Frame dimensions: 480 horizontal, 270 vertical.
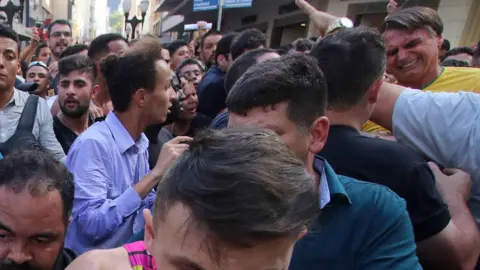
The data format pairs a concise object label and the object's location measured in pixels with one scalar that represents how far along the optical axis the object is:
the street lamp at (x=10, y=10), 11.42
